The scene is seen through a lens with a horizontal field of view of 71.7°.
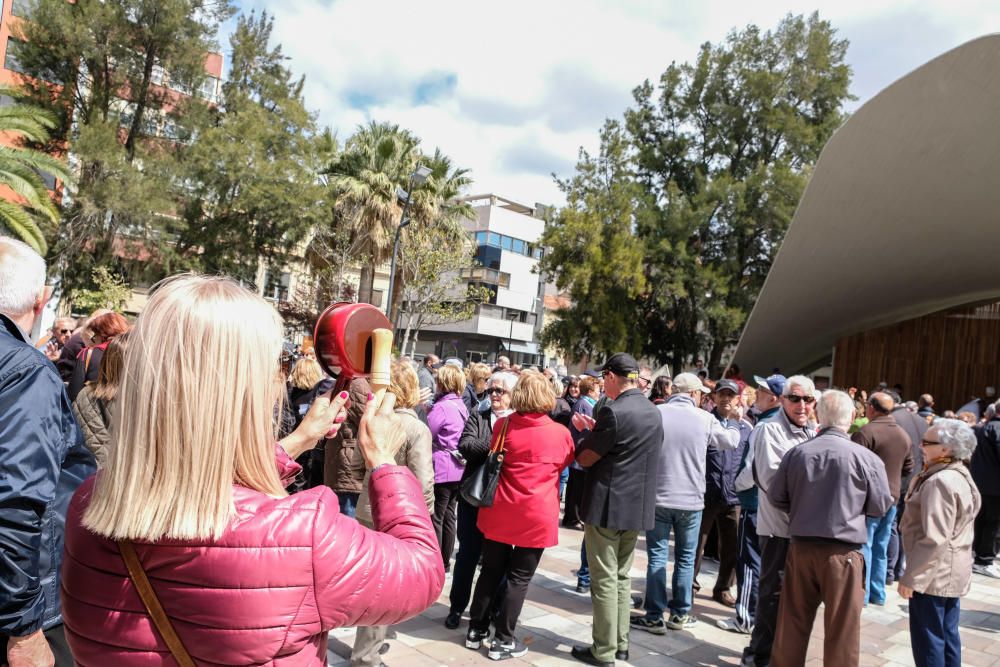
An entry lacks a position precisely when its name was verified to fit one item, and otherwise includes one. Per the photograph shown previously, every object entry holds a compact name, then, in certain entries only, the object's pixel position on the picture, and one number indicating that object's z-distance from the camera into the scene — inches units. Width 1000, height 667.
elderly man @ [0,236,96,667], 74.1
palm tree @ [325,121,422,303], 1003.9
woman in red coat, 185.5
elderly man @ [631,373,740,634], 214.7
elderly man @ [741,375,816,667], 189.2
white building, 1887.3
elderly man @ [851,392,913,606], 250.7
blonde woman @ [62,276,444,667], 50.0
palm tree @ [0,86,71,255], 648.4
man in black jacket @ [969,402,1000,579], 339.3
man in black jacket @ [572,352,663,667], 186.1
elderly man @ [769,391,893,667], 162.7
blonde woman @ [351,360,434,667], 190.2
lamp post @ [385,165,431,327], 677.5
